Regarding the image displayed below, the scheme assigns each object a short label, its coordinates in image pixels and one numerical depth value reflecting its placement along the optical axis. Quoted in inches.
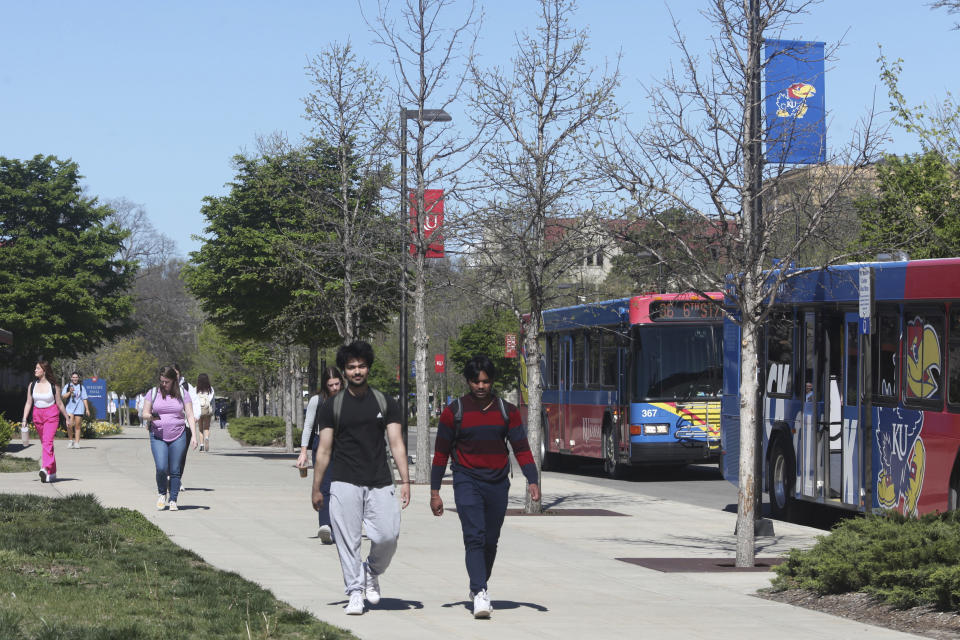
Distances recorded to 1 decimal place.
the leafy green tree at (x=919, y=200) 993.8
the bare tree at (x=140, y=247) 3996.1
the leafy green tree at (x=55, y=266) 1991.9
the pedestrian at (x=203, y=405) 1510.8
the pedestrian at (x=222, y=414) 3366.6
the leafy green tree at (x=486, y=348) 3124.3
